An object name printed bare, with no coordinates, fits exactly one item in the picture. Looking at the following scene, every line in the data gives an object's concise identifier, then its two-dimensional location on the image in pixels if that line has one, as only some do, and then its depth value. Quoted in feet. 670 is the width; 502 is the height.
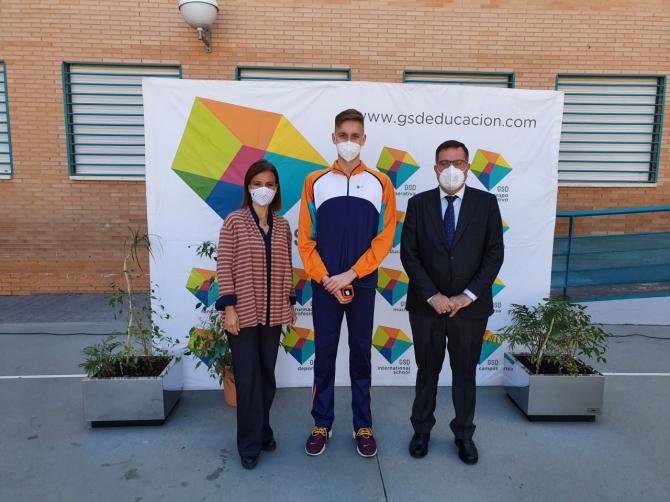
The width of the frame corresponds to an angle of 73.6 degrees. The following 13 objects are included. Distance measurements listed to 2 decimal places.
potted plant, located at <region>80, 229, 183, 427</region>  10.23
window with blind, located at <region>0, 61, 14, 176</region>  22.39
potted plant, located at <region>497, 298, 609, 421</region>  10.62
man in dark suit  8.88
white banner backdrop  11.51
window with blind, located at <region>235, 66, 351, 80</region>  22.45
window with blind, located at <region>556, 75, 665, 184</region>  23.90
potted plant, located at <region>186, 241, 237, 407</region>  10.77
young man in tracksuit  9.09
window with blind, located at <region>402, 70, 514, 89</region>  22.85
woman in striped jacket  8.52
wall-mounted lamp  20.13
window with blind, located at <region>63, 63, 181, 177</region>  22.43
